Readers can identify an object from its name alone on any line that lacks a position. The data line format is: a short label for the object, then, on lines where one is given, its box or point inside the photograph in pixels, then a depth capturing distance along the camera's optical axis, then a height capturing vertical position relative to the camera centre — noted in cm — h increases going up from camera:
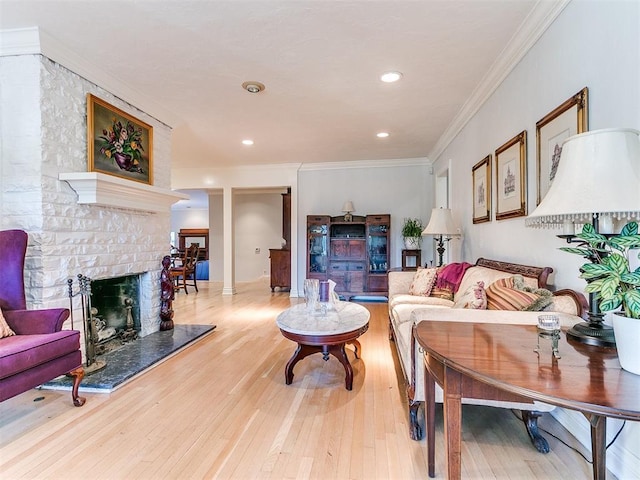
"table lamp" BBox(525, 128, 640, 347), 102 +17
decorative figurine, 373 -66
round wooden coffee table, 236 -69
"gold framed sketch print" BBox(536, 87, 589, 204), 172 +62
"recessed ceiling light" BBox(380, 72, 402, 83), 285 +143
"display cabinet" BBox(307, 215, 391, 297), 577 -26
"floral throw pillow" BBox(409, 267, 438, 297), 339 -48
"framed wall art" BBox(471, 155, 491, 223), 307 +47
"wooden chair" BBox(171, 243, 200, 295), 679 -61
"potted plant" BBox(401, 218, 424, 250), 546 +3
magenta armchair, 187 -61
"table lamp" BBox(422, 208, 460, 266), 371 +15
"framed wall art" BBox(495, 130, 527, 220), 239 +46
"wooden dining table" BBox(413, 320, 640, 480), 80 -39
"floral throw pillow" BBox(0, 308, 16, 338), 204 -56
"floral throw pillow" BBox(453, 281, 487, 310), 210 -41
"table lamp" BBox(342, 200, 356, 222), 588 +50
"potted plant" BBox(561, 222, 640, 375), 92 -16
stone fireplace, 240 +44
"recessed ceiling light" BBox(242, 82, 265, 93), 302 +143
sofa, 161 -40
